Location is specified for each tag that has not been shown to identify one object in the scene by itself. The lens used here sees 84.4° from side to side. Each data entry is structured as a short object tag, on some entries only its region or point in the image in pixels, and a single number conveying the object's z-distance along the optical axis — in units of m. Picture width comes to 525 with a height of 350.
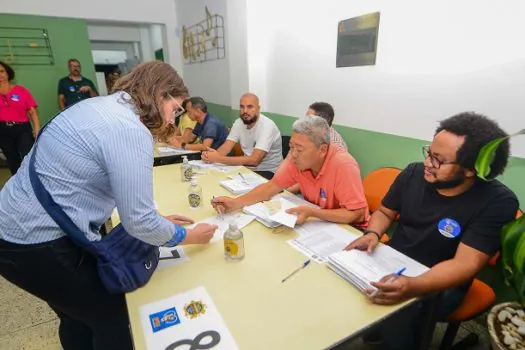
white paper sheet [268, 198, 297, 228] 1.24
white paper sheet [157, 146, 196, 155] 2.94
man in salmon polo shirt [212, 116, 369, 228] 1.34
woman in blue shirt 0.78
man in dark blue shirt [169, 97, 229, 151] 3.04
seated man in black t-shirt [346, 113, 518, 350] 0.97
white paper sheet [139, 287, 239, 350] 0.73
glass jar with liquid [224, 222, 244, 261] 1.05
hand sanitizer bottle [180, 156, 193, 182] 2.03
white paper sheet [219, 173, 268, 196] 1.78
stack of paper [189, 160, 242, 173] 2.32
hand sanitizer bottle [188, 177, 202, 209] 1.56
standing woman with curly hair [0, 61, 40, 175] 3.32
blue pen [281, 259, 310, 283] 0.97
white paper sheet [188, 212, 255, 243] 1.30
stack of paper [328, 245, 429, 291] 0.93
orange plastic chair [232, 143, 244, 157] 3.18
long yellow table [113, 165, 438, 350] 0.76
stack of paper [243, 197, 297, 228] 1.27
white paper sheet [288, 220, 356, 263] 1.11
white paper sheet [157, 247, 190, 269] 1.06
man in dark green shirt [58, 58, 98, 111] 4.36
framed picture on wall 2.07
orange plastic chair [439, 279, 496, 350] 1.15
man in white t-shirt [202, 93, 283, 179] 2.49
